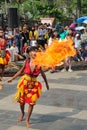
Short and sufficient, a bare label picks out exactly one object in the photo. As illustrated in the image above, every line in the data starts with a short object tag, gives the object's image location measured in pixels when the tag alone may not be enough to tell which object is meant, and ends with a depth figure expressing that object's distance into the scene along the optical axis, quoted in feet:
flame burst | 24.49
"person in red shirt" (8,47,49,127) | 24.39
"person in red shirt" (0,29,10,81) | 39.52
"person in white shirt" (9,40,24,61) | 52.69
